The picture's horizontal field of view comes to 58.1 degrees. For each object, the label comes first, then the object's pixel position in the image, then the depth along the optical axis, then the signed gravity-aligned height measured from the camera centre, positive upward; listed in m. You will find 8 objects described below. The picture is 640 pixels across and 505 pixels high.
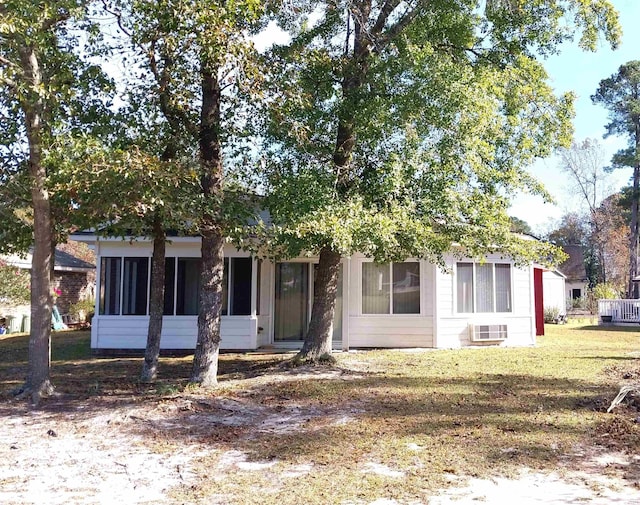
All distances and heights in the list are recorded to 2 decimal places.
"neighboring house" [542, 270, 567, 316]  30.27 +0.66
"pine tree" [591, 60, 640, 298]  34.81 +11.41
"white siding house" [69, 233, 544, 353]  14.06 +0.00
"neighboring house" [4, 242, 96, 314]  22.64 +0.88
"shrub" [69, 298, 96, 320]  22.55 -0.36
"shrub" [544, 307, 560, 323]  26.72 -0.64
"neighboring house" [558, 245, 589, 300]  42.28 +2.23
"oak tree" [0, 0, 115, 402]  7.43 +2.64
